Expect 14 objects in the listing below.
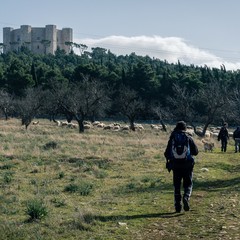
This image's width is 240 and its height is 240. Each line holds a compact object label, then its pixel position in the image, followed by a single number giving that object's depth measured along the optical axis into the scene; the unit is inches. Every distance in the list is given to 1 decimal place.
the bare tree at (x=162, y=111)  2138.9
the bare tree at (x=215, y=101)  1528.4
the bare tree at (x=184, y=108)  1625.2
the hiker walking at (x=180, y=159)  349.1
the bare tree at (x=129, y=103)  2224.9
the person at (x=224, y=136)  1017.5
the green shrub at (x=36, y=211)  323.9
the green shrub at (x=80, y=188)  452.8
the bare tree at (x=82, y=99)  1791.3
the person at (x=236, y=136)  966.5
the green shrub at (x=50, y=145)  941.0
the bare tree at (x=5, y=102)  2246.1
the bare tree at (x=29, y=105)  1846.9
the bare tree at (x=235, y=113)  1261.4
